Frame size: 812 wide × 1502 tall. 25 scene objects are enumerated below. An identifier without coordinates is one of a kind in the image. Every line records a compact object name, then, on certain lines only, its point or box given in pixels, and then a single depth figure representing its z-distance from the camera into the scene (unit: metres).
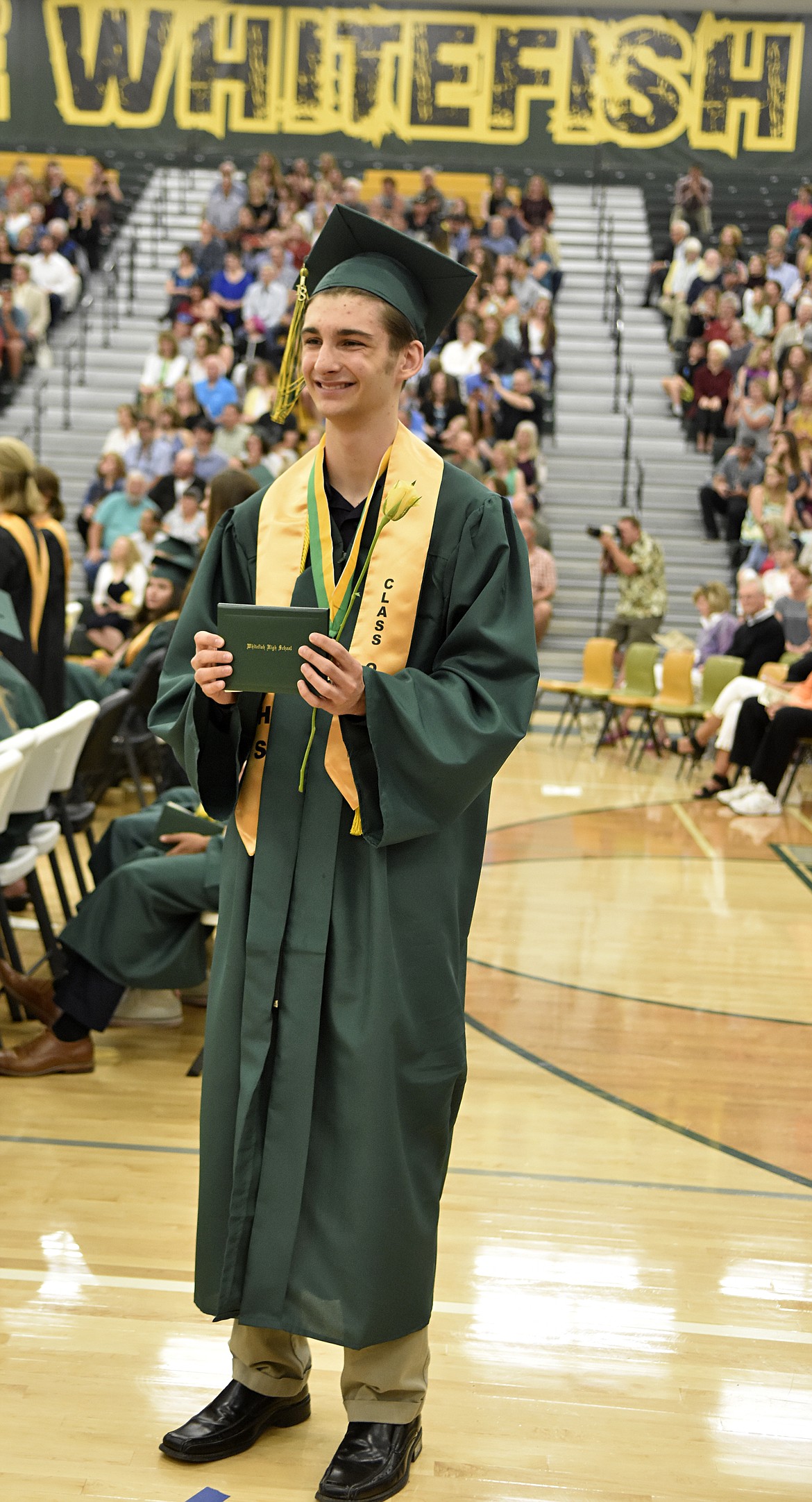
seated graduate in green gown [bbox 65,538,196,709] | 6.34
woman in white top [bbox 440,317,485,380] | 15.95
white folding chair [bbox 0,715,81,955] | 4.48
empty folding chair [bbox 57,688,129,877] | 5.58
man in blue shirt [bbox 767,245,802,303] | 17.62
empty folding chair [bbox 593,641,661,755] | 11.23
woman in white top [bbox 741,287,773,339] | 16.72
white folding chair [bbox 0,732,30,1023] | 3.96
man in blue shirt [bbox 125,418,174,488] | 14.84
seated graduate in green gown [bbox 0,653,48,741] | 4.99
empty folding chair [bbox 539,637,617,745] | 11.57
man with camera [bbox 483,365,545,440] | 15.32
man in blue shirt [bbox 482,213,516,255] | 18.45
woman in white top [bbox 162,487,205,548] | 12.91
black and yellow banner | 21.78
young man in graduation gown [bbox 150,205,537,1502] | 2.34
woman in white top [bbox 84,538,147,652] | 9.93
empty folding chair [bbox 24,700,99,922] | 4.64
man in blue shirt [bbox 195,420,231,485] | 14.41
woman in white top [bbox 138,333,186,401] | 16.47
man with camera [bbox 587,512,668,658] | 12.42
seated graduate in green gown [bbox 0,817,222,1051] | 4.42
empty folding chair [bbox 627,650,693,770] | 10.83
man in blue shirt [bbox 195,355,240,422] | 15.80
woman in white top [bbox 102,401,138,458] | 15.38
